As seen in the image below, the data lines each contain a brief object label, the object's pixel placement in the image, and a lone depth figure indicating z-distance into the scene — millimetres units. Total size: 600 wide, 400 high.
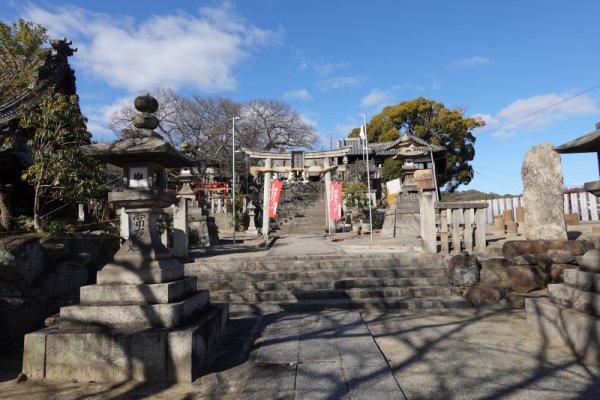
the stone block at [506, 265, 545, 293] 6492
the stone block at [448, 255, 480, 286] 6988
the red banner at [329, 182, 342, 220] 16359
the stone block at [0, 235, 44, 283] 6234
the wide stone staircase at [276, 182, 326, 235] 23859
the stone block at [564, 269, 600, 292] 3609
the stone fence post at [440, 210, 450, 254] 8789
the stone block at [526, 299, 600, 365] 3406
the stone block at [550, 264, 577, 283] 6527
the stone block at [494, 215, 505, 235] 13375
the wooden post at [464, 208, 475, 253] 8852
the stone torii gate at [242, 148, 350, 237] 18703
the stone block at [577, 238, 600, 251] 7336
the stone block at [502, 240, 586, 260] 7430
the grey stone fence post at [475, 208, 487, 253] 8977
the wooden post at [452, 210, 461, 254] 8781
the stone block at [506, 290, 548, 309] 6081
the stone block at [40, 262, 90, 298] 6918
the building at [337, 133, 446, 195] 16531
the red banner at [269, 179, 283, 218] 17375
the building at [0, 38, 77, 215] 10570
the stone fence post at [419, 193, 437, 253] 8539
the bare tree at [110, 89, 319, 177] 30984
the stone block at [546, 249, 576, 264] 6766
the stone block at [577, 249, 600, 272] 3715
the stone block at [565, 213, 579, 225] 13164
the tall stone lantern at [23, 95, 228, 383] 3512
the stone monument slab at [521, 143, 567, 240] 8852
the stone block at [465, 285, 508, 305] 6371
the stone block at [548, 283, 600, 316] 3529
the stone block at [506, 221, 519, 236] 12339
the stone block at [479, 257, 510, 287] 6895
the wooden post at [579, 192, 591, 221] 15948
